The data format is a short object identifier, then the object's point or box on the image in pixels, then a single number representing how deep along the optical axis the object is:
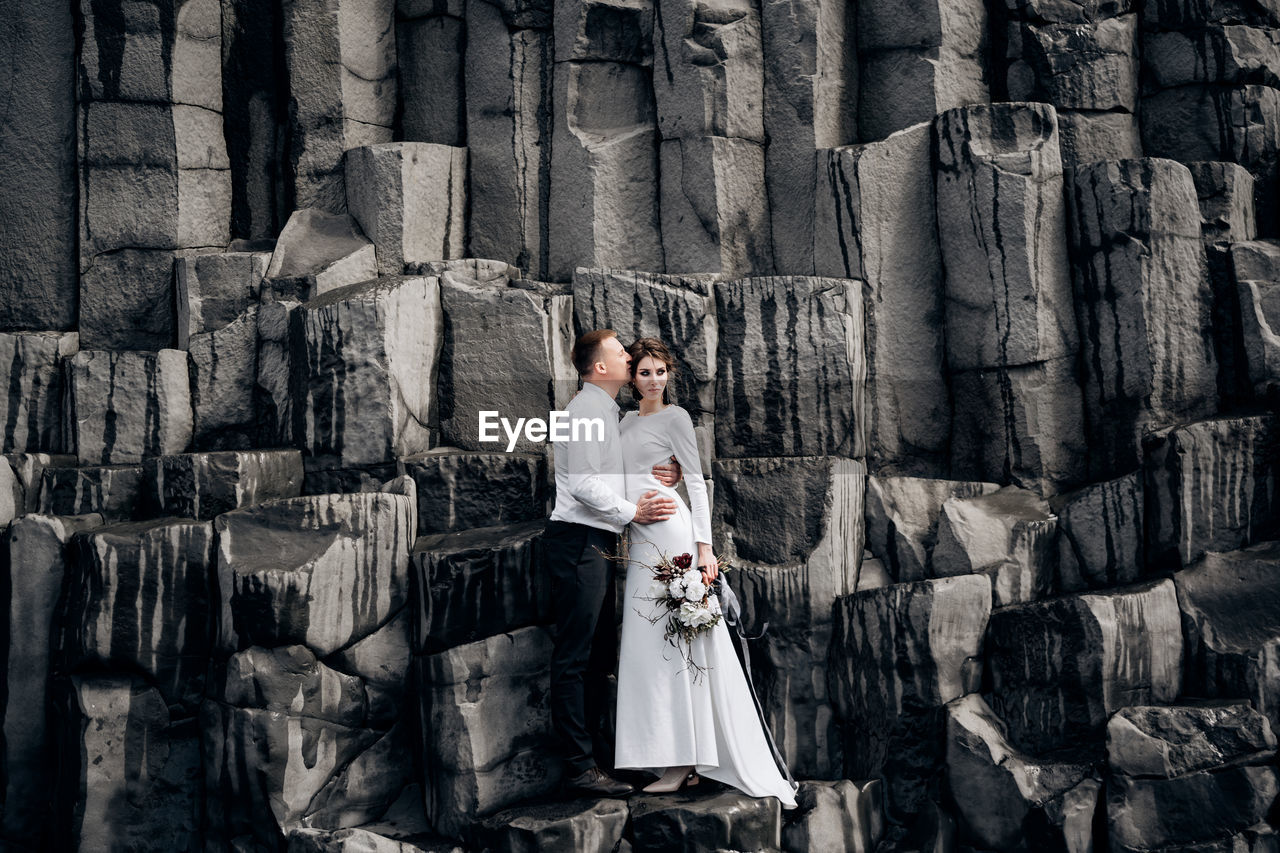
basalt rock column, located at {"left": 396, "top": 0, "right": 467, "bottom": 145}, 9.00
